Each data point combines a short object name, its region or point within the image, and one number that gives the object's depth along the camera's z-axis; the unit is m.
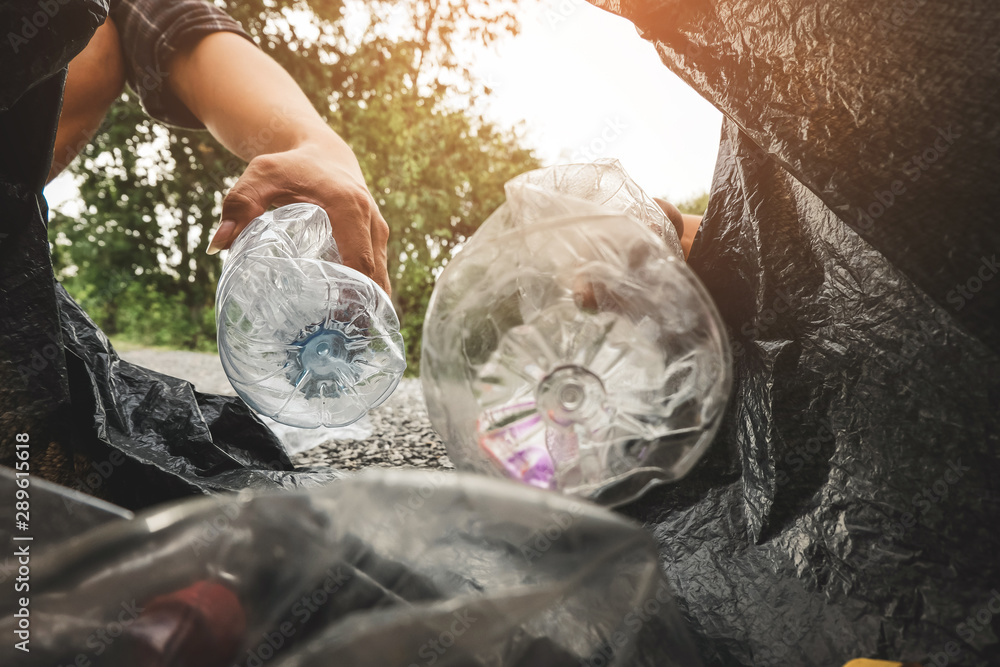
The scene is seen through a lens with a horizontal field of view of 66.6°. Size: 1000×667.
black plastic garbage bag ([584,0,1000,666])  0.21
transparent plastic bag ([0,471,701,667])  0.18
